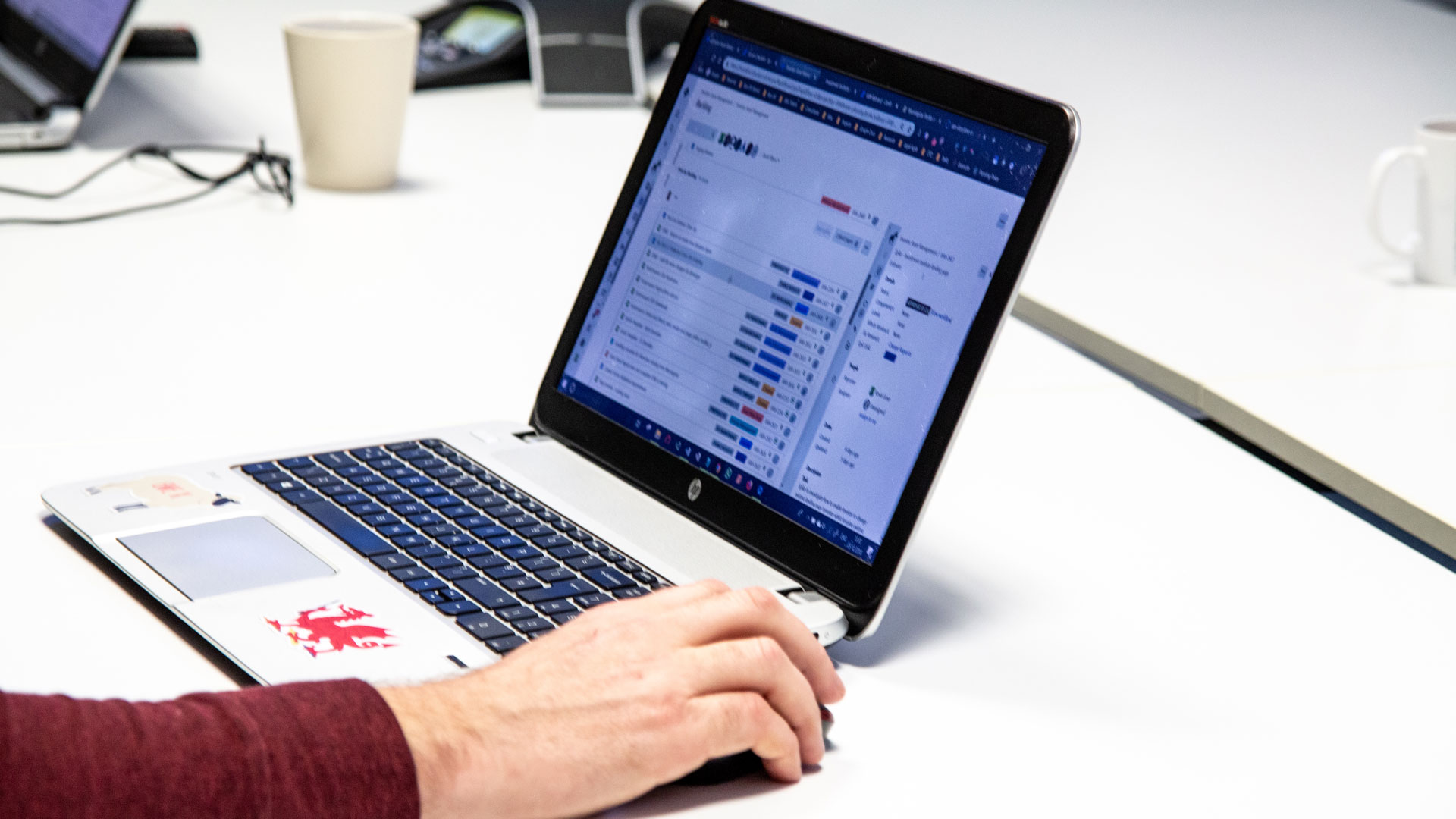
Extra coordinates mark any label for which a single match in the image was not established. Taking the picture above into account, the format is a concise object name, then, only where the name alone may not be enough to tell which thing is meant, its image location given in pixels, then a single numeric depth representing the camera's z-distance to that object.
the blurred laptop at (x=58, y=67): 1.57
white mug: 1.32
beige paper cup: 1.46
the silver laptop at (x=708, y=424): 0.73
